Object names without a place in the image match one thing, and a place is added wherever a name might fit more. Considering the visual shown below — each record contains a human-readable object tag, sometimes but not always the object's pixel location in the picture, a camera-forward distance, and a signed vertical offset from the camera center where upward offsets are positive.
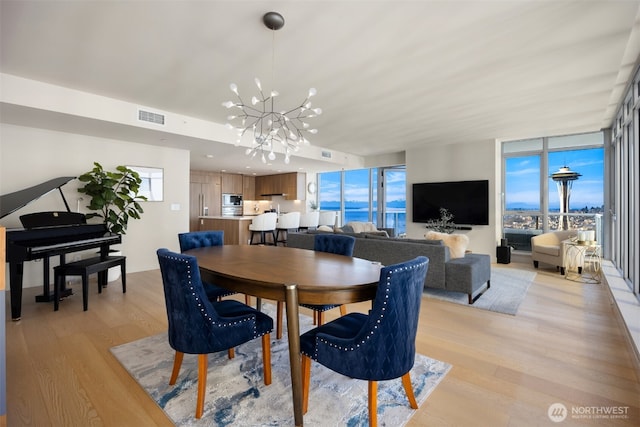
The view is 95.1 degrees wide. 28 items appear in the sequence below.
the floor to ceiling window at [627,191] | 3.21 +0.31
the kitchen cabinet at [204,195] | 9.10 +0.61
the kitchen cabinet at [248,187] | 10.43 +0.97
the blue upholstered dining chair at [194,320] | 1.63 -0.62
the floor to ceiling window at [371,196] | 8.86 +0.58
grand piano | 2.93 -0.26
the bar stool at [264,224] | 7.11 -0.24
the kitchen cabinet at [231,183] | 9.82 +1.05
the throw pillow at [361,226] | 6.44 -0.27
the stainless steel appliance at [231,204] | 9.79 +0.32
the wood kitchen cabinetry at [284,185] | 9.41 +0.97
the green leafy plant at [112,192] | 4.27 +0.32
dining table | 1.57 -0.38
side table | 4.64 -0.76
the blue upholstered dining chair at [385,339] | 1.38 -0.61
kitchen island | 7.32 -0.35
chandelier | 2.71 +1.61
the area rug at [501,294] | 3.44 -1.06
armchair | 5.09 -0.60
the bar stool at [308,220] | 8.30 -0.17
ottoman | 3.47 -0.74
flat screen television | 6.34 +0.31
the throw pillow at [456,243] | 3.89 -0.39
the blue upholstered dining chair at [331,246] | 2.66 -0.33
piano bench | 3.30 -0.66
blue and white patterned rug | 1.64 -1.14
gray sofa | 3.52 -0.60
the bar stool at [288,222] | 7.73 -0.21
